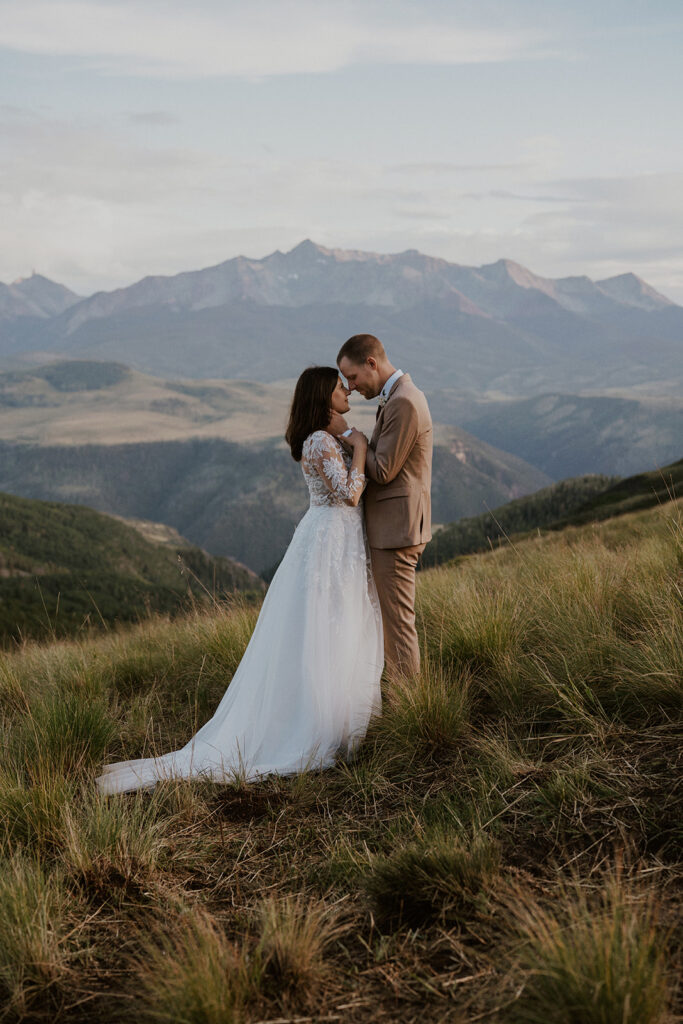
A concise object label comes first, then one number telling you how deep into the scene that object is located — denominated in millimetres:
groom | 5215
